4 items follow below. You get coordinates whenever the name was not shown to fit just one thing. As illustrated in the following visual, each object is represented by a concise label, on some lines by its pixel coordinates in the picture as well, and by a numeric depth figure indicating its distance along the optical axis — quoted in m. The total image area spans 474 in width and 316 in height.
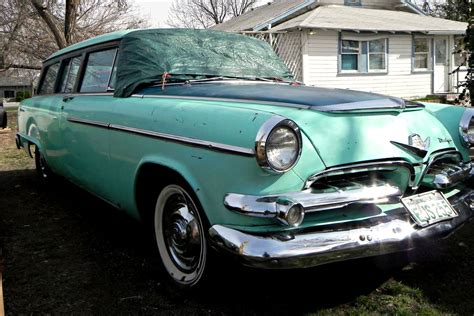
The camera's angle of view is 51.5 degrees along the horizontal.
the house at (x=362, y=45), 15.52
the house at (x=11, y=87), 67.69
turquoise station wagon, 2.32
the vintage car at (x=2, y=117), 9.33
